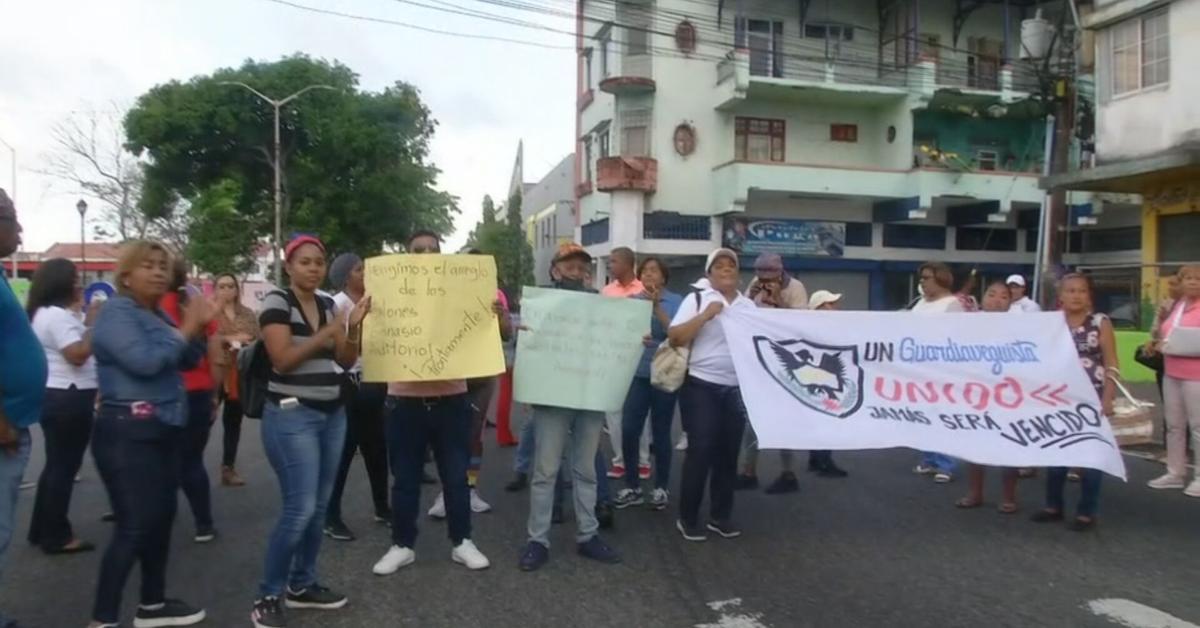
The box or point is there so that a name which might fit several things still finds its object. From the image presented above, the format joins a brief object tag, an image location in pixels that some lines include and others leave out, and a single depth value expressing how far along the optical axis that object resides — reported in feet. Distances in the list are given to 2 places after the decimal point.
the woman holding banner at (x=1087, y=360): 20.85
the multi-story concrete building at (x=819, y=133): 93.30
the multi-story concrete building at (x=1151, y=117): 60.34
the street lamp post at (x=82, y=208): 123.44
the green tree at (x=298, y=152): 112.88
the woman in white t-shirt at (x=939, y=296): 25.05
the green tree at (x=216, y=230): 100.78
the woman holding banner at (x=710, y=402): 19.33
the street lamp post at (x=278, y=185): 105.91
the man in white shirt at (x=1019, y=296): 25.58
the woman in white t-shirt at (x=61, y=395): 18.10
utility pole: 55.11
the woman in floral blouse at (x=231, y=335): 23.95
